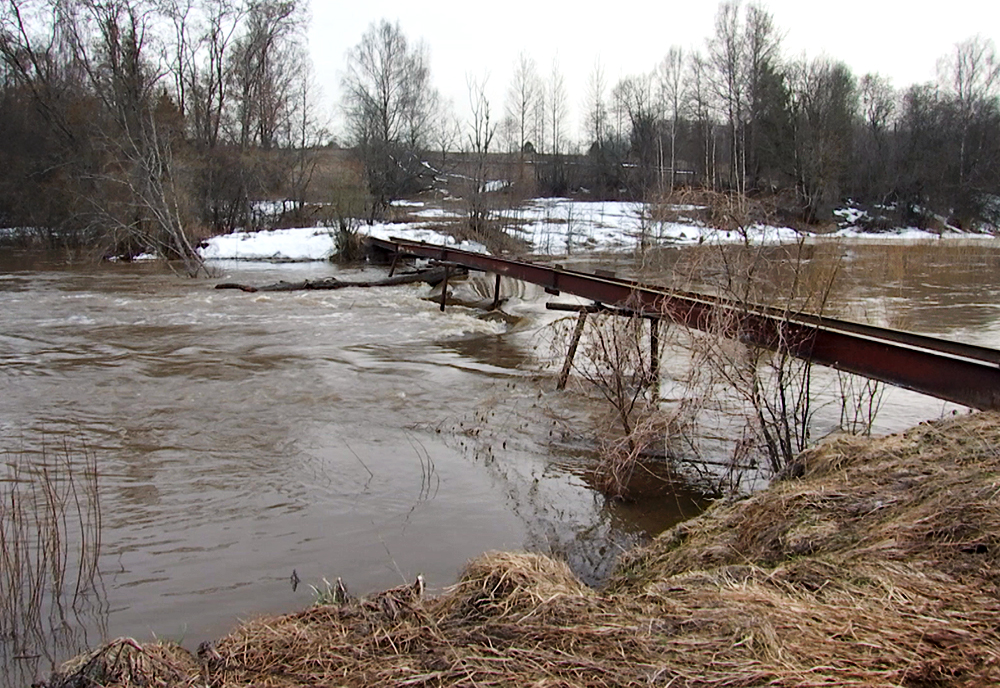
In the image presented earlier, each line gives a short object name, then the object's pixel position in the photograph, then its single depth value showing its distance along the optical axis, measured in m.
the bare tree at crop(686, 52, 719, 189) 50.12
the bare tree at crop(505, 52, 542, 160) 55.59
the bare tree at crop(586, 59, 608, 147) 61.09
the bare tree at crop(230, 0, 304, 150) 37.72
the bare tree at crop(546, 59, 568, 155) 61.36
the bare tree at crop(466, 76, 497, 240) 27.94
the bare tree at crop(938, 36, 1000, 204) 52.43
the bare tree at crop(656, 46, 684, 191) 54.52
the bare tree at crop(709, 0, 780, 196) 49.06
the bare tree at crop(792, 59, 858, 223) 43.78
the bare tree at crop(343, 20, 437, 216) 44.78
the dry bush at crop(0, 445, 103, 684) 3.80
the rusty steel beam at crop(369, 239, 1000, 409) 5.00
